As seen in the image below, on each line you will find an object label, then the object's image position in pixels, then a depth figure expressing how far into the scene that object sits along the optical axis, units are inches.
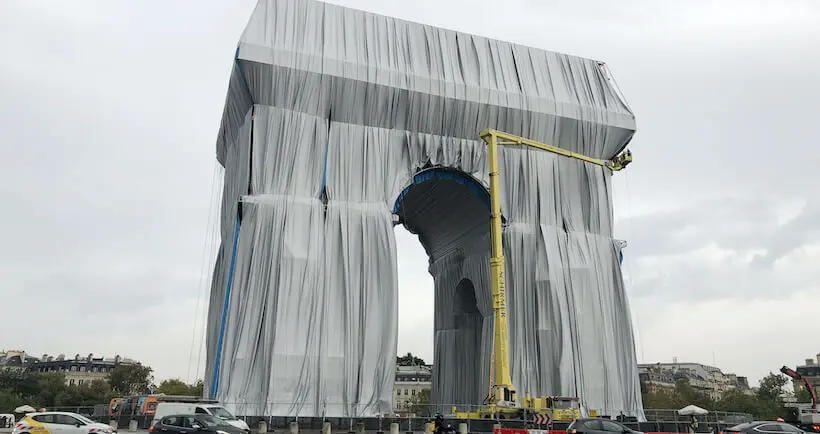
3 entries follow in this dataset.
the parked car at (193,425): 586.6
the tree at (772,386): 2667.3
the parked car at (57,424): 654.5
